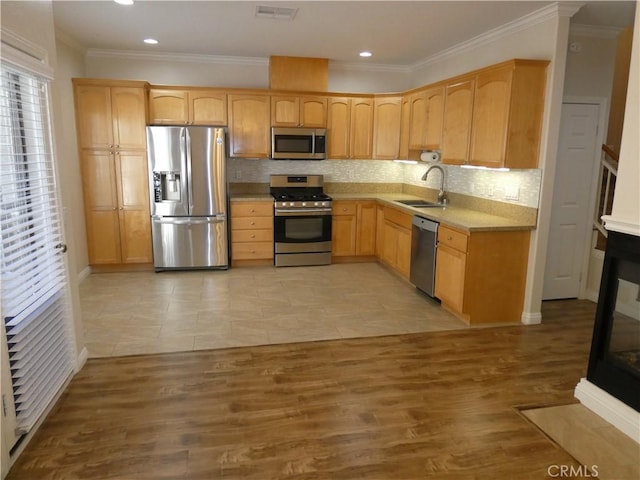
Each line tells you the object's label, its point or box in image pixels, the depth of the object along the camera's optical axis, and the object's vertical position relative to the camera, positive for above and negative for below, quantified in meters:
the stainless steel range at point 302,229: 5.83 -0.86
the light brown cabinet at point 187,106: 5.49 +0.68
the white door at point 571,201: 4.35 -0.34
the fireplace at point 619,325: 2.53 -0.93
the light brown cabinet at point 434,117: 4.79 +0.52
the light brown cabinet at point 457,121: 4.25 +0.44
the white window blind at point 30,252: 2.22 -0.51
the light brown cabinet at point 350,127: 6.00 +0.50
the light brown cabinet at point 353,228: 6.06 -0.86
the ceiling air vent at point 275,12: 3.78 +1.29
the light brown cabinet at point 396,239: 5.15 -0.90
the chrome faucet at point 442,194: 5.25 -0.34
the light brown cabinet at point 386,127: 5.95 +0.50
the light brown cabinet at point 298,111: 5.80 +0.68
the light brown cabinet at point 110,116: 5.14 +0.52
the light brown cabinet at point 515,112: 3.68 +0.46
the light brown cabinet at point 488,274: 3.89 -0.95
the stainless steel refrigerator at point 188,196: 5.28 -0.41
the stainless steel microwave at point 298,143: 5.82 +0.26
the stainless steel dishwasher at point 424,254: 4.47 -0.91
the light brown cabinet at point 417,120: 5.21 +0.54
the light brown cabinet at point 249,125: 5.69 +0.48
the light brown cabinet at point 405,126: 5.66 +0.50
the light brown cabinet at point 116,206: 5.29 -0.54
